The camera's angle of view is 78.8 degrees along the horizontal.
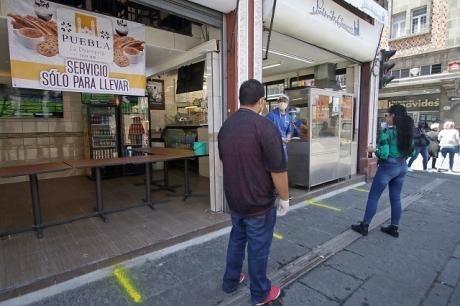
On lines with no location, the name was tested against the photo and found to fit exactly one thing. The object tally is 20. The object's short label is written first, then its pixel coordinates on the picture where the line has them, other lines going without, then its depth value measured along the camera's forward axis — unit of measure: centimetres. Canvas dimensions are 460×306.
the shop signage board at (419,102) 1582
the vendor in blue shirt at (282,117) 501
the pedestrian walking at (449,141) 863
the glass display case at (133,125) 720
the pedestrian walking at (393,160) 355
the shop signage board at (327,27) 436
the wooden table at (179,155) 487
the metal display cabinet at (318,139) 569
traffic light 703
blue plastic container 516
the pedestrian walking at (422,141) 821
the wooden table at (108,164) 399
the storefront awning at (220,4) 364
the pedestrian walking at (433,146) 913
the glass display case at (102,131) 681
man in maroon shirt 219
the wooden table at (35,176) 338
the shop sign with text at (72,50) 323
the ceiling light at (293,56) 604
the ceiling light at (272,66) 723
